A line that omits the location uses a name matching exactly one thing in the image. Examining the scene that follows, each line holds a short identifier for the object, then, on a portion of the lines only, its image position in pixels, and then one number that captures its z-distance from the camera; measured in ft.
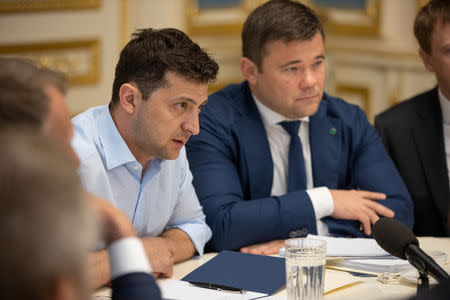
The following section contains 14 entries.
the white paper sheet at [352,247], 10.57
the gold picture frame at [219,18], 22.19
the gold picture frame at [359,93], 22.02
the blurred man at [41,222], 7.16
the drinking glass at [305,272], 9.76
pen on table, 9.94
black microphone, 9.41
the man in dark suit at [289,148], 11.37
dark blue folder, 10.04
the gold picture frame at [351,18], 21.32
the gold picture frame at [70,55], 17.84
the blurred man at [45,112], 8.36
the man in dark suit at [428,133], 12.48
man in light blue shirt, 10.55
